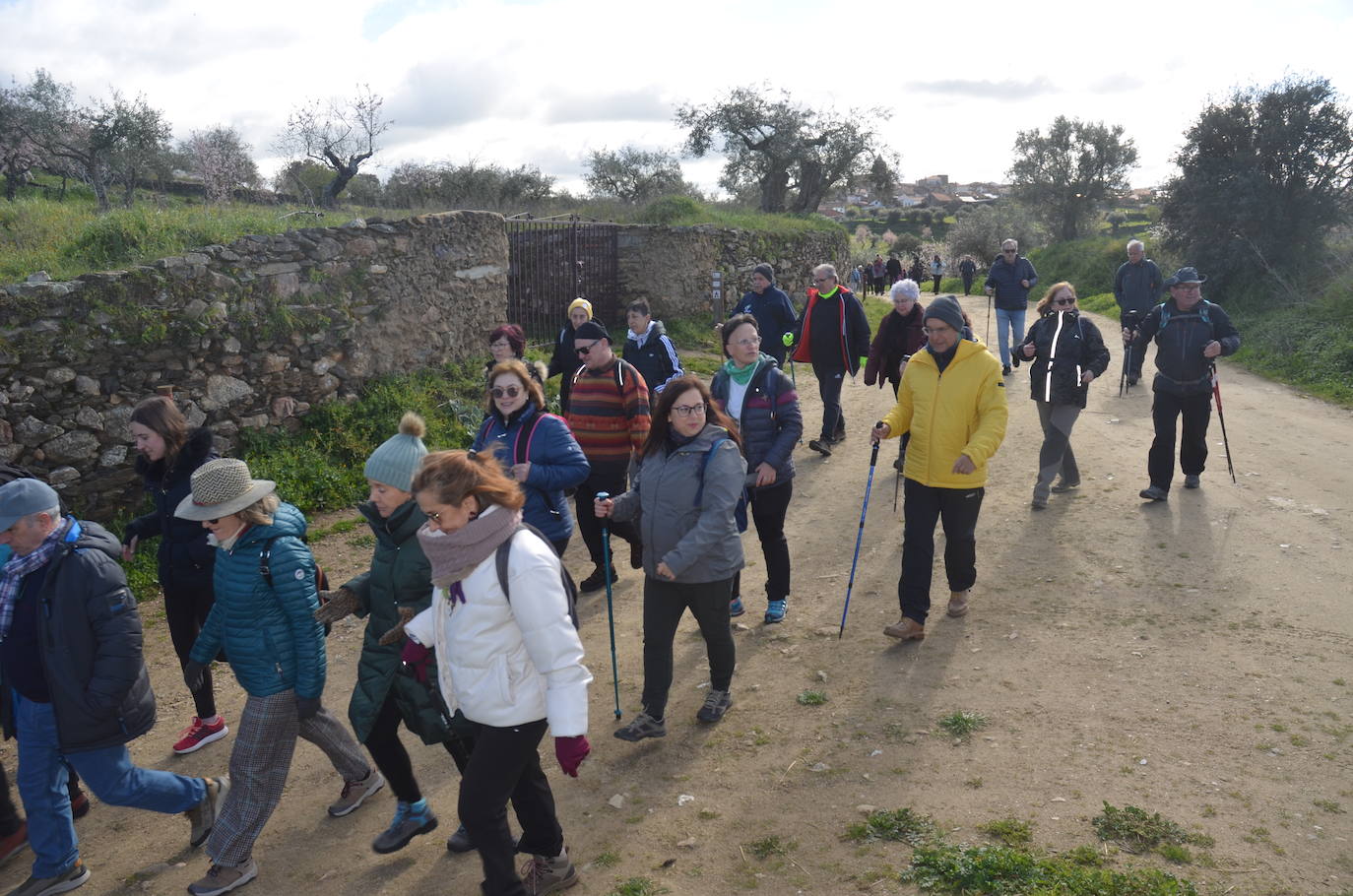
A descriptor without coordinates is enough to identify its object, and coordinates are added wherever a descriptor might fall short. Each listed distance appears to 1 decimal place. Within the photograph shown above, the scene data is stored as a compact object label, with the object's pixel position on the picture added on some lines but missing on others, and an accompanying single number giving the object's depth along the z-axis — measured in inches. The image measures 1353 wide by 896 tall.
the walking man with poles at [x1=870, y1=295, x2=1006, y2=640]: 214.8
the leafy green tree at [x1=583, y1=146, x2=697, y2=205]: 1342.3
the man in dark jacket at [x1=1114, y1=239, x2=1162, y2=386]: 504.1
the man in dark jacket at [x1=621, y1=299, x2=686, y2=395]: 307.3
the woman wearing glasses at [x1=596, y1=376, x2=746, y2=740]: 175.8
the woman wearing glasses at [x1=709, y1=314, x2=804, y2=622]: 224.8
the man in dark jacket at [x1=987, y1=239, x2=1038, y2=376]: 508.7
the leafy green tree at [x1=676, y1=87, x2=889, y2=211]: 1173.1
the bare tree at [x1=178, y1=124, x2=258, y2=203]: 575.8
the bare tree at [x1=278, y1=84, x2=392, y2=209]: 625.0
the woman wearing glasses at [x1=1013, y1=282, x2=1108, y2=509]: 309.1
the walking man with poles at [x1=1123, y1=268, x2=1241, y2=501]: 309.4
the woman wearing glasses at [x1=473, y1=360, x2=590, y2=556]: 201.8
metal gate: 556.4
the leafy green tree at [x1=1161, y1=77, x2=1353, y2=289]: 691.4
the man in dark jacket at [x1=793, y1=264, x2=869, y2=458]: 377.1
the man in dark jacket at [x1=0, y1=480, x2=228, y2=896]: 145.2
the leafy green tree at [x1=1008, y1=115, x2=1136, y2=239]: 1509.6
